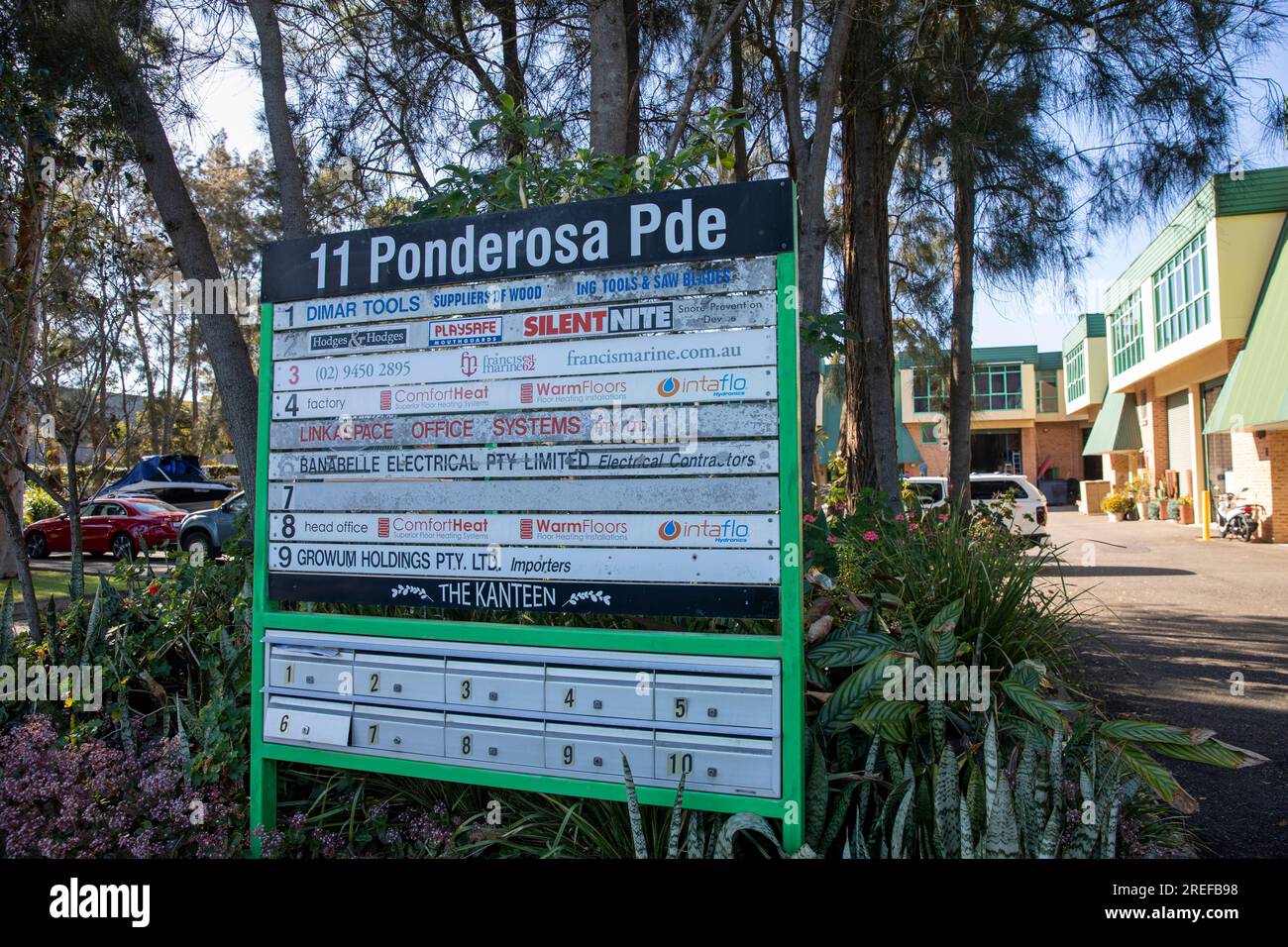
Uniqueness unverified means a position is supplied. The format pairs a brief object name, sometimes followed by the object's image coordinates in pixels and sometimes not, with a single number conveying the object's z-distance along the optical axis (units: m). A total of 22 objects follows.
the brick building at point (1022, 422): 44.91
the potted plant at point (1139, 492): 30.31
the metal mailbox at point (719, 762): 2.90
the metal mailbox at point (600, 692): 3.03
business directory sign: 2.98
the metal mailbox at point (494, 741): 3.18
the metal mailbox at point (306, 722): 3.47
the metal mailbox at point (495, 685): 3.20
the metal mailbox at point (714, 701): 2.91
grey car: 17.39
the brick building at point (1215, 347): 18.08
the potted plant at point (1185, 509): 26.00
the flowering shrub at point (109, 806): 3.39
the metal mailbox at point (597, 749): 3.02
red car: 19.48
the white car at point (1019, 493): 16.75
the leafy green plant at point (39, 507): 24.06
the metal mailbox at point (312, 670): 3.49
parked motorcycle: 19.52
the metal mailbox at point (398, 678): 3.34
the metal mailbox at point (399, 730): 3.32
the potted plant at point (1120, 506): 31.08
